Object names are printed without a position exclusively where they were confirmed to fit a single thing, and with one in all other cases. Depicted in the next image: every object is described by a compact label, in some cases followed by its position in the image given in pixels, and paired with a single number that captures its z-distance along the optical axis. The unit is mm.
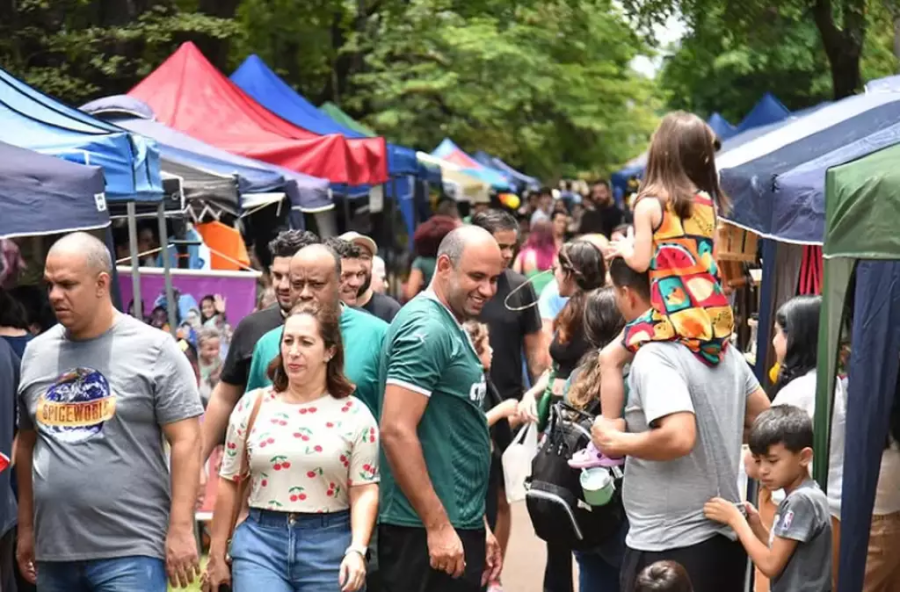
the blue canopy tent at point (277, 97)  42484
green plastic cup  12984
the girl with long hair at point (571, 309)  16375
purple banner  22750
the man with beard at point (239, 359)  13852
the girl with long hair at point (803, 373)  14258
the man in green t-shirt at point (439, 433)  11297
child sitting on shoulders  11250
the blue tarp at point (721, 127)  53237
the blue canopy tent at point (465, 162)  74387
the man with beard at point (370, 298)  16203
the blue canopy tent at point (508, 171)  88000
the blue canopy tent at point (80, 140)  19344
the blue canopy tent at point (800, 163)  17047
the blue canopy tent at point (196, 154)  28562
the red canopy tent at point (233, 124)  33937
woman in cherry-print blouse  11453
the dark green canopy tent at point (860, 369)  13125
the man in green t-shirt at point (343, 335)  12859
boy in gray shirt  11750
